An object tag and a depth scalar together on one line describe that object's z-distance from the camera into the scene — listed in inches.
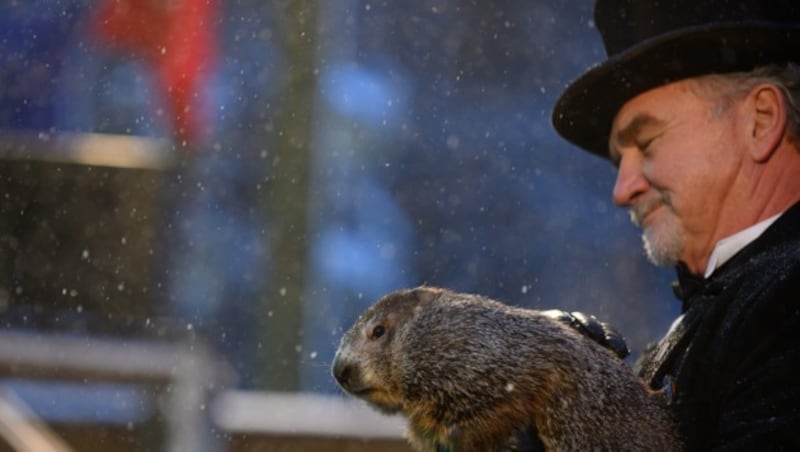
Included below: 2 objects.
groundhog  166.1
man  186.9
